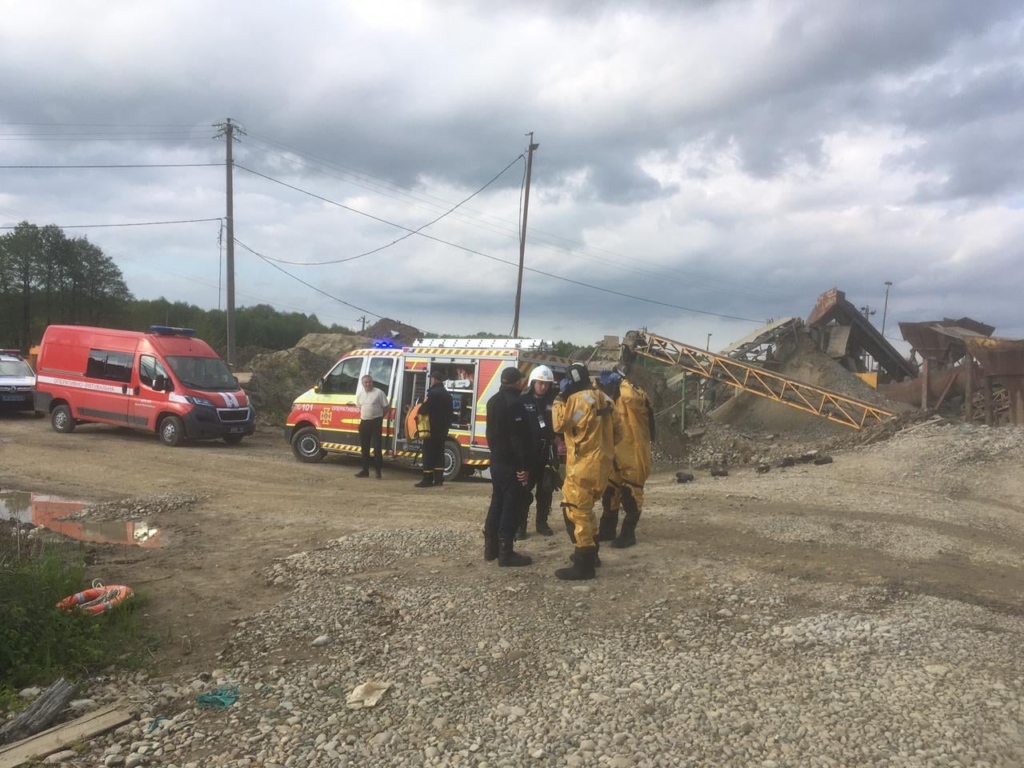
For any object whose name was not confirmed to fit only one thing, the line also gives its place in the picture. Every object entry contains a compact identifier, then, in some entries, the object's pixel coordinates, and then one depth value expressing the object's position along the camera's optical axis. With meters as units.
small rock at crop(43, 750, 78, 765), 3.48
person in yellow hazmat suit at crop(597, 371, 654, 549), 6.88
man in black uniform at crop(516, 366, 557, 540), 6.66
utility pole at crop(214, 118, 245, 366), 24.56
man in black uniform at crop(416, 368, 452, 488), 10.95
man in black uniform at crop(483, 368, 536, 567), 6.39
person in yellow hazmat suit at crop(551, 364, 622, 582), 5.95
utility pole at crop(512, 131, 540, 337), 27.34
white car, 19.67
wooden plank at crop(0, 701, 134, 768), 3.52
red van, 15.32
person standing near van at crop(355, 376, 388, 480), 11.98
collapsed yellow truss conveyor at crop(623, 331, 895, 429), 17.73
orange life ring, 4.99
